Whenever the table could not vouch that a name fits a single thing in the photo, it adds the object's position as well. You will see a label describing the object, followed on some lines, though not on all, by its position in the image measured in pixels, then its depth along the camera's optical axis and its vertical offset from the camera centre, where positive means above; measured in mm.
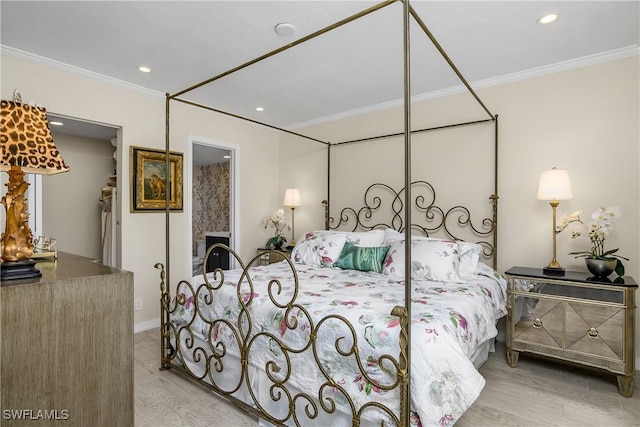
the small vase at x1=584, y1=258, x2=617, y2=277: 2410 -372
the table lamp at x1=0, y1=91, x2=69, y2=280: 1128 +177
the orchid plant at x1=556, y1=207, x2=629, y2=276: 2438 -120
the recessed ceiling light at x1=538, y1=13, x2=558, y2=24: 2182 +1278
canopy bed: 1503 -617
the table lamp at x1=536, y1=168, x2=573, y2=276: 2613 +196
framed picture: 3422 +367
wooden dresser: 1019 -441
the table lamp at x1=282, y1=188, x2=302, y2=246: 4488 +220
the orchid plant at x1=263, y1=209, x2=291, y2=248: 4496 -159
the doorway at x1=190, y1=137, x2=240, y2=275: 5383 +322
